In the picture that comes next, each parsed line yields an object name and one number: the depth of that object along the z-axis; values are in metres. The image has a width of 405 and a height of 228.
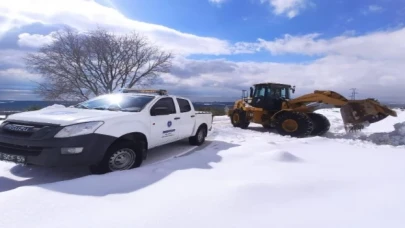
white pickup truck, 4.29
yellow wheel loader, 9.84
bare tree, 25.40
